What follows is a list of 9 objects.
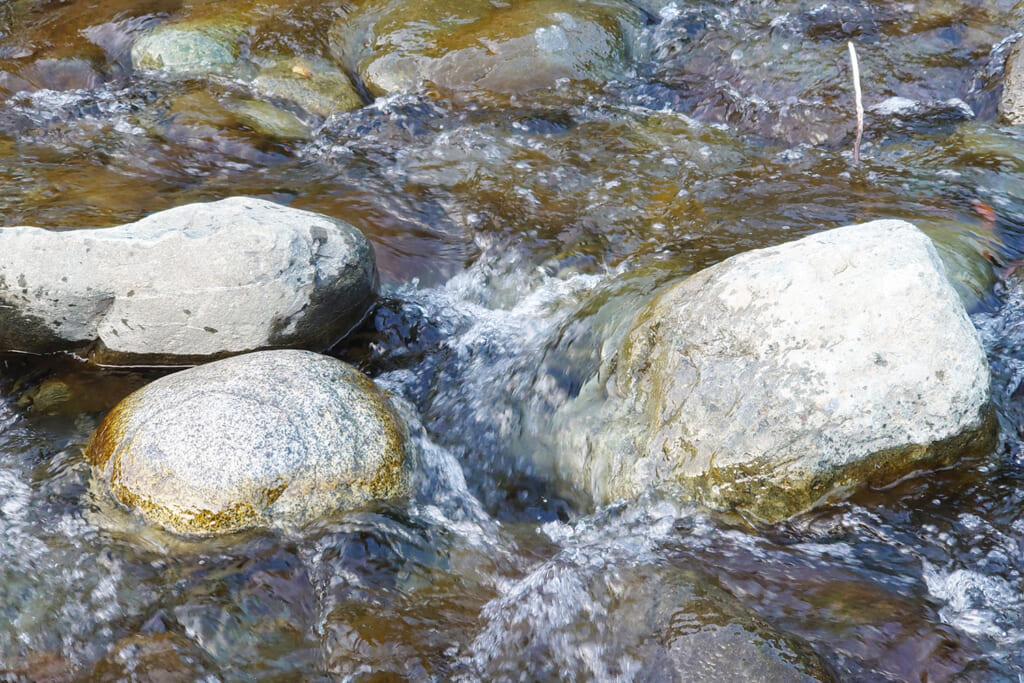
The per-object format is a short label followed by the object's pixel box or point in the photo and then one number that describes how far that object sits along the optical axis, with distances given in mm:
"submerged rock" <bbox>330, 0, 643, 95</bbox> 8273
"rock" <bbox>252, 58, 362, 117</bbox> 8234
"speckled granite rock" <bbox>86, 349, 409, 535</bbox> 3824
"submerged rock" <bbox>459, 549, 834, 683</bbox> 3105
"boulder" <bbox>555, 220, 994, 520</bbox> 3592
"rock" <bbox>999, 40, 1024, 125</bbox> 7230
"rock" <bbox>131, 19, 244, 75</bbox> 8578
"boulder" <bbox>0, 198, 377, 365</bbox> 4711
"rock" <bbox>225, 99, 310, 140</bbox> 7711
